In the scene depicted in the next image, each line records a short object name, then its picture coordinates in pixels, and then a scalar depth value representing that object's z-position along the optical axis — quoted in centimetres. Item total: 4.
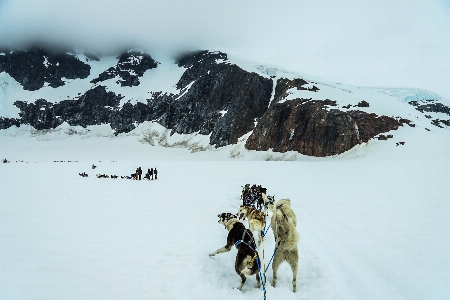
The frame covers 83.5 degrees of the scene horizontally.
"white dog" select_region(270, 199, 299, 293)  549
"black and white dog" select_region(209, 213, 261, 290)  542
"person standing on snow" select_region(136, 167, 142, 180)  2784
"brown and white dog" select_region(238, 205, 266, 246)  778
